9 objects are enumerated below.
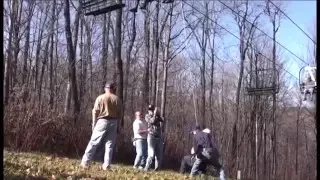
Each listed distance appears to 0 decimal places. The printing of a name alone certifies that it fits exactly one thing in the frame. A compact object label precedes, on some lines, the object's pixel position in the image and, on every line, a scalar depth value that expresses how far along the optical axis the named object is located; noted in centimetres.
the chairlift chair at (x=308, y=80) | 1686
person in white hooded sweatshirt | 1190
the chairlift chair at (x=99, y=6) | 1297
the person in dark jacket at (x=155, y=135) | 1168
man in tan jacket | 854
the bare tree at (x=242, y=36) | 4403
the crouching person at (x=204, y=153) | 1027
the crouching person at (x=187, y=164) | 1295
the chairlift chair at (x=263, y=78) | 4281
